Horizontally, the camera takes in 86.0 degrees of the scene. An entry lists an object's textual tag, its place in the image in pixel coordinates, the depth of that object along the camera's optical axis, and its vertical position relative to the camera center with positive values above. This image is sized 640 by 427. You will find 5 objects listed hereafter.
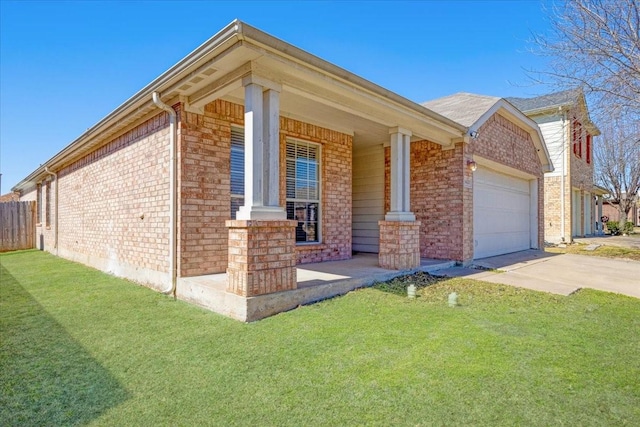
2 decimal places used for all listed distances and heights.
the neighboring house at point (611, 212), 39.56 +0.00
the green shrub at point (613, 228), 24.63 -1.19
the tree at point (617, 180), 20.36 +2.06
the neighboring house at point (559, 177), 17.05 +1.84
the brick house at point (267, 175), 4.39 +0.78
